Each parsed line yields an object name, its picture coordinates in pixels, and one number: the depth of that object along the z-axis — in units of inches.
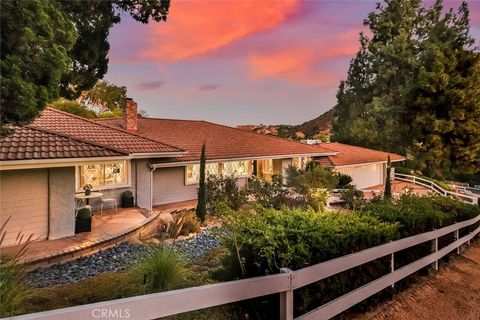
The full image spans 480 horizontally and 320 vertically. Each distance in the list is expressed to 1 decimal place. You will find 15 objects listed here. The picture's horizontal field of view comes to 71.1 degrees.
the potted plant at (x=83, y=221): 409.4
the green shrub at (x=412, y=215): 233.5
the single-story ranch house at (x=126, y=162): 366.9
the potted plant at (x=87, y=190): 490.2
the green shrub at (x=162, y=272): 173.3
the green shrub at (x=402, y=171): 1563.7
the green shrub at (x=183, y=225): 450.6
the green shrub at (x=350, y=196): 686.5
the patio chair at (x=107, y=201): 535.4
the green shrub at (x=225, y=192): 600.7
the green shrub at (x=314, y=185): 645.3
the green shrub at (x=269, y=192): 612.1
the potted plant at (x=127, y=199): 579.8
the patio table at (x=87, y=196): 486.8
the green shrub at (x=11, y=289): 132.4
